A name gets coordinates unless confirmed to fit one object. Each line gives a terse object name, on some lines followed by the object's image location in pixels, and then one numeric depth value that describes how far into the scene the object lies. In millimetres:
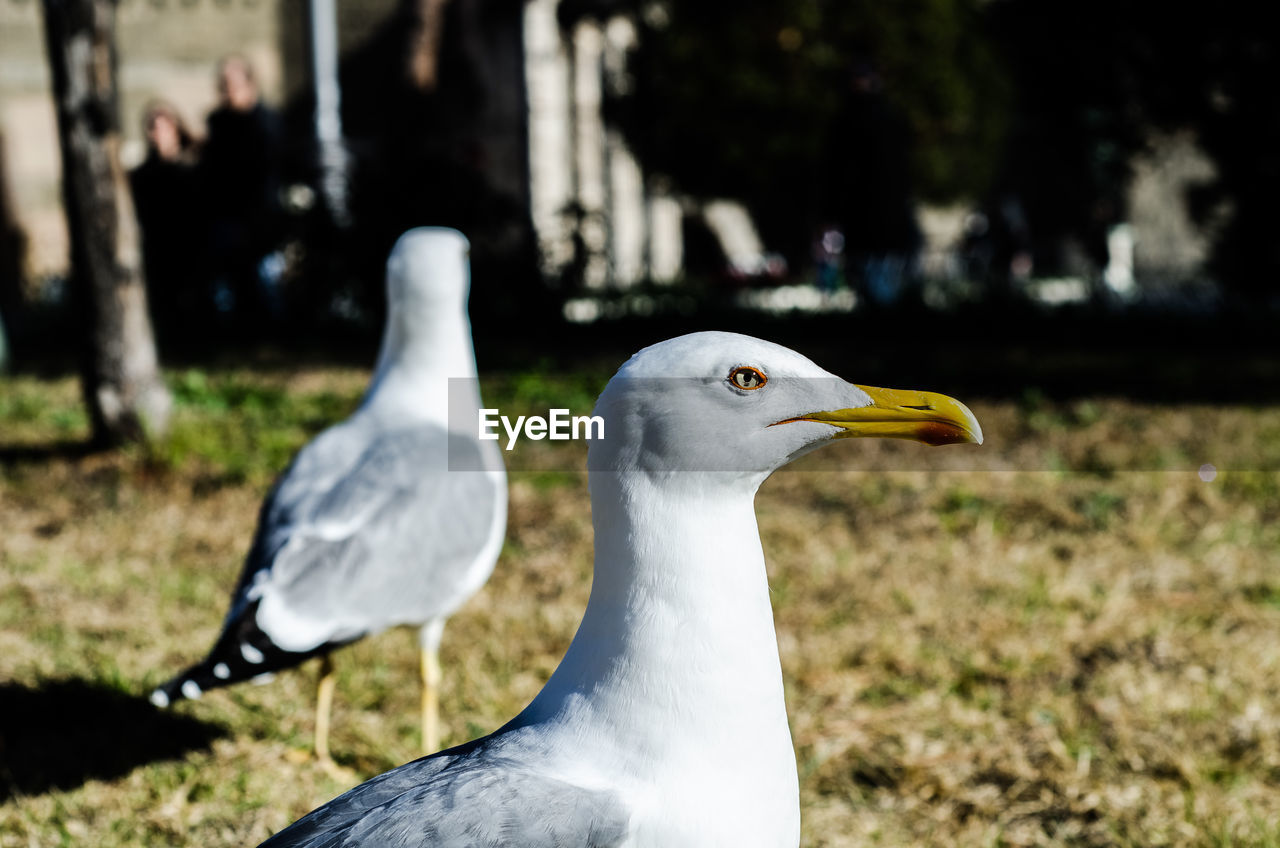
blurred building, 15484
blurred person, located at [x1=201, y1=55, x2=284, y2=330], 10523
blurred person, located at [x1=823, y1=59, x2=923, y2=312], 11984
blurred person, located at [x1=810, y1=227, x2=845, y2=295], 13602
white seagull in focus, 1684
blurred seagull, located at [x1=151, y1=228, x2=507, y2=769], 2760
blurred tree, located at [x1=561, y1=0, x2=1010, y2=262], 21938
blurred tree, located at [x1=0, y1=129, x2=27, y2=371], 15250
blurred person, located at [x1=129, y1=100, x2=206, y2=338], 10562
